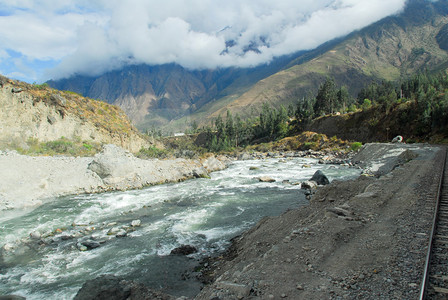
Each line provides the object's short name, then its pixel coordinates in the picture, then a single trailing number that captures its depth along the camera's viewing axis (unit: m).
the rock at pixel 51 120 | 49.25
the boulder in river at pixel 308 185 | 24.41
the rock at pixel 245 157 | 66.31
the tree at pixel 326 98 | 86.69
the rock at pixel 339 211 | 10.78
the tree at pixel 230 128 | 106.17
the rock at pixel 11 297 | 8.10
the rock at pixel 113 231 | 14.88
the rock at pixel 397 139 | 49.85
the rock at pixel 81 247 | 12.88
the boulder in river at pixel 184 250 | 11.84
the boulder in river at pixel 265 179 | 29.72
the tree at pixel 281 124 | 94.75
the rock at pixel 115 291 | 6.71
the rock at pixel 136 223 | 16.25
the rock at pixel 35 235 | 14.41
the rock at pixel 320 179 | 25.91
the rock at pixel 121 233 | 14.46
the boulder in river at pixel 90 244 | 13.10
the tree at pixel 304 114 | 90.49
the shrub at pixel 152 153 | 63.67
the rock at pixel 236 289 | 5.84
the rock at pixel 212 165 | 42.22
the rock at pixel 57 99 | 51.73
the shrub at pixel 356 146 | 55.41
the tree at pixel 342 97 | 92.38
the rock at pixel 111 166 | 29.39
